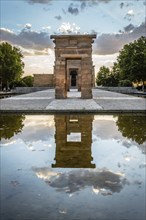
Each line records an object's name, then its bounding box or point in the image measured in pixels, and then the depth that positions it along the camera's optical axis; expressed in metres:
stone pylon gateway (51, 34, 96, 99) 12.86
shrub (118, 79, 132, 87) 31.41
